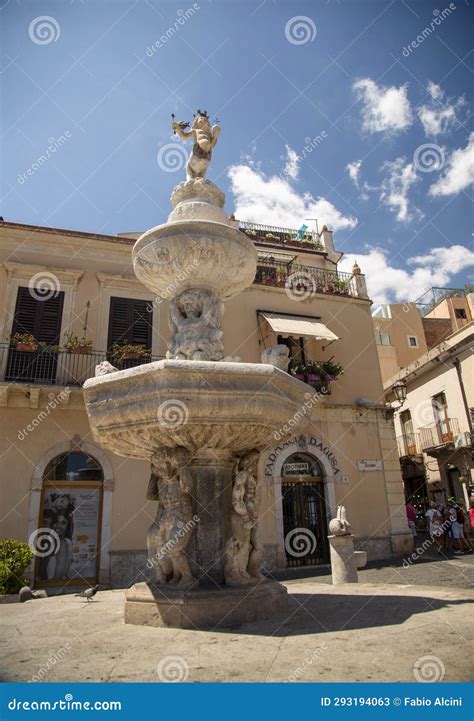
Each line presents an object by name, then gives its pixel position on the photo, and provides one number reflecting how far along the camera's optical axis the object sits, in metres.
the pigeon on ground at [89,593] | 5.98
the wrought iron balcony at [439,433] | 20.73
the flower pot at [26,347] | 12.22
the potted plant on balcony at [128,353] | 12.83
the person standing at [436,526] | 14.18
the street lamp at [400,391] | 14.57
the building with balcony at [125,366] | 11.70
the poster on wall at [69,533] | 11.36
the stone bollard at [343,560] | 7.75
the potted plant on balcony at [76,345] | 12.66
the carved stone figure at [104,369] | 4.46
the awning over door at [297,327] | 14.70
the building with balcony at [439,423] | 19.97
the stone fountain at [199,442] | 3.81
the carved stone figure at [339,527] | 7.94
